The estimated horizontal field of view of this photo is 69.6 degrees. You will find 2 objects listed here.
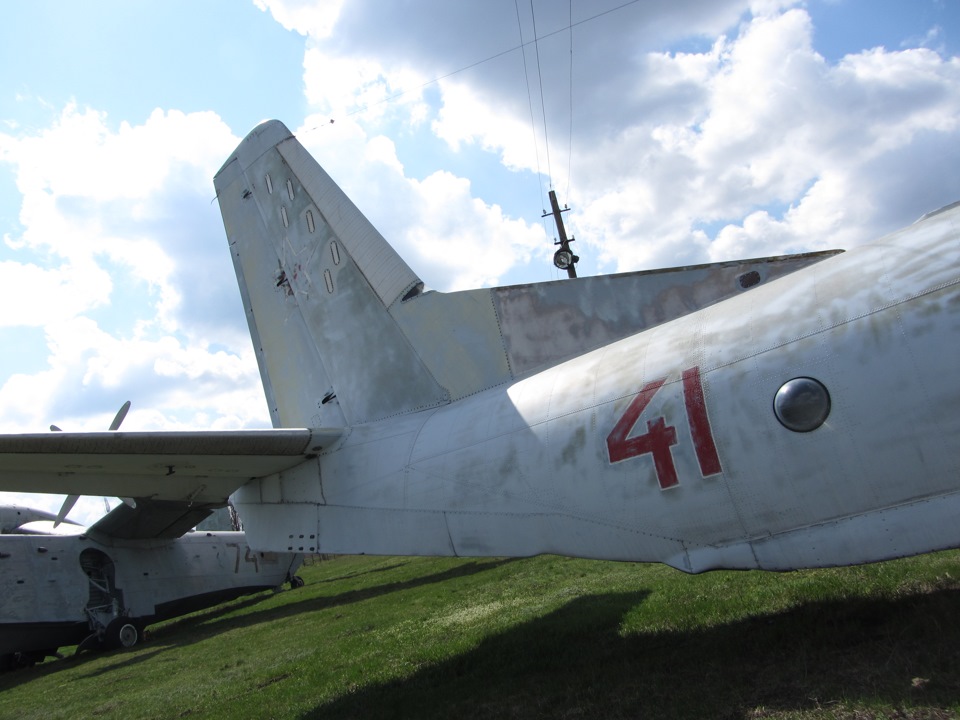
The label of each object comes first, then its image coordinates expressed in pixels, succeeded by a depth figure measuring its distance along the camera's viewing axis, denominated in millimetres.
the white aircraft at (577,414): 4371
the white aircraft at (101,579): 15469
